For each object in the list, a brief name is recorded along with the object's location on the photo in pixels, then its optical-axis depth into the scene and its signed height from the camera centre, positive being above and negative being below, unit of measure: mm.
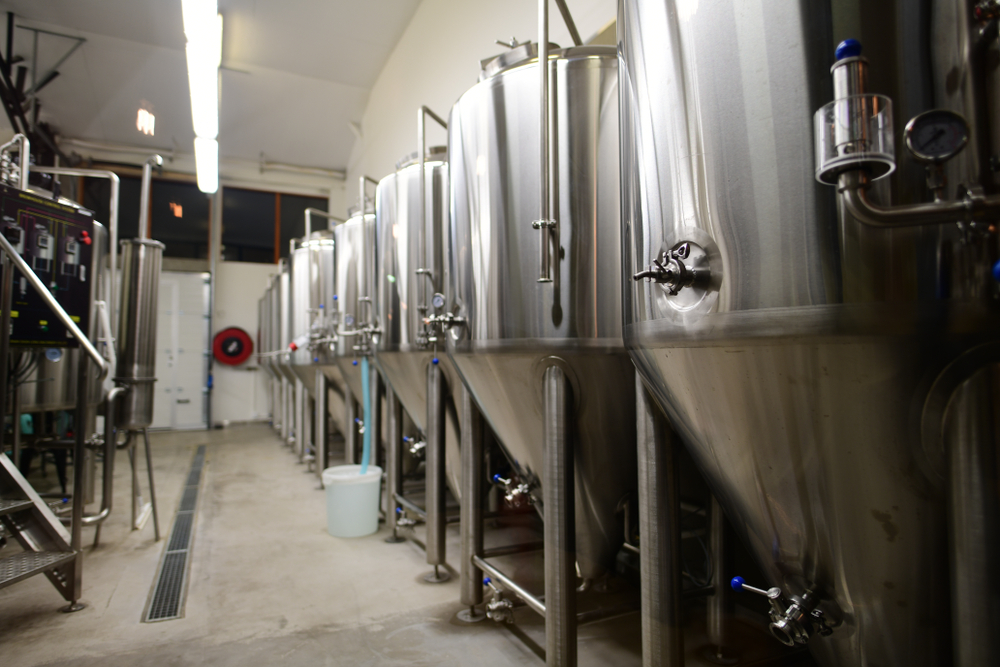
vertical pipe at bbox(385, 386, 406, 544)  2943 -506
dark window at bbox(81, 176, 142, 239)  7602 +2447
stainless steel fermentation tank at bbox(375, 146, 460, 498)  2416 +379
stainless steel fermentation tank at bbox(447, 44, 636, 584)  1439 +217
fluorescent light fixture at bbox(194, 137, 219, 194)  5164 +2059
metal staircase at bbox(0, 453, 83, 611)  2107 -654
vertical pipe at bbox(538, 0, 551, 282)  1381 +581
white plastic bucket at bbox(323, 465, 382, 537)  2980 -745
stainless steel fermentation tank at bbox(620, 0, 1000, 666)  666 +73
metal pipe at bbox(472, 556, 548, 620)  1592 -694
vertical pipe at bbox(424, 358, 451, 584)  2297 -426
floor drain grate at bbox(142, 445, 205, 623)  2139 -937
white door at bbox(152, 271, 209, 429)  8047 +230
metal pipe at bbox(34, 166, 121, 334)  2996 +959
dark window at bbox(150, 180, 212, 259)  8367 +2261
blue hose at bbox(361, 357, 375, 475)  2982 -297
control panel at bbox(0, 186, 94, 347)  2648 +564
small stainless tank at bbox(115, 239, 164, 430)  3059 +206
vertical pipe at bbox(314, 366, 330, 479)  4355 -485
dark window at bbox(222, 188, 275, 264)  8766 +2254
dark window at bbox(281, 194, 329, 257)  9164 +2529
